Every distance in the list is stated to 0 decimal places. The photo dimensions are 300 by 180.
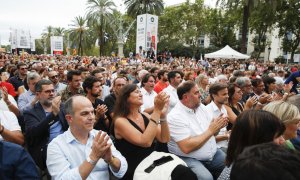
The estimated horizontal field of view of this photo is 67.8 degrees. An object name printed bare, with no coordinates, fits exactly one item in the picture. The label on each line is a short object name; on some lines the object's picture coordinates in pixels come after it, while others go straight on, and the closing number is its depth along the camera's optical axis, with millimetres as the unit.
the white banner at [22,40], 15174
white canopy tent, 17034
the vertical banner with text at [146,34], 19524
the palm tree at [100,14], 31233
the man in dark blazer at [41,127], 2697
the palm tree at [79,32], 38310
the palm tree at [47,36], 62810
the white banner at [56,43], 19745
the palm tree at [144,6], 29881
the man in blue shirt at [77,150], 2009
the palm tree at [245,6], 18046
